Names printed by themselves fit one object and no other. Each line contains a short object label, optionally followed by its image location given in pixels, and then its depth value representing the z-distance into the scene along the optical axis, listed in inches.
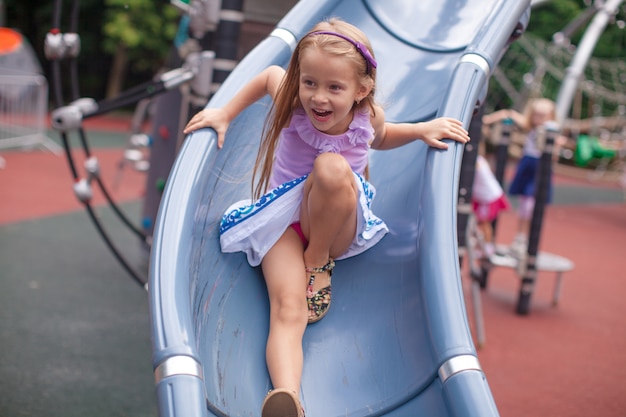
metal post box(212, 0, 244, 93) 126.6
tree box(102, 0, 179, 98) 556.1
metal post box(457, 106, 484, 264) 138.3
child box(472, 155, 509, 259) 184.7
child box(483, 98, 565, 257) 216.2
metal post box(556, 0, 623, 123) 277.0
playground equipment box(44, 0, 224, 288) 122.3
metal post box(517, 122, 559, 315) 162.2
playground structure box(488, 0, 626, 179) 412.8
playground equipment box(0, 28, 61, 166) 350.3
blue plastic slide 64.7
